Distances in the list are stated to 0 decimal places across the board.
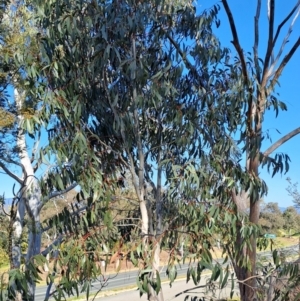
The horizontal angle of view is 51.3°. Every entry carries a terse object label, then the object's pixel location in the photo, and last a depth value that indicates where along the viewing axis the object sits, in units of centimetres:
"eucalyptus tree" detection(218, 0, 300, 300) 233
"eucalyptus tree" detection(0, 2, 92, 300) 208
